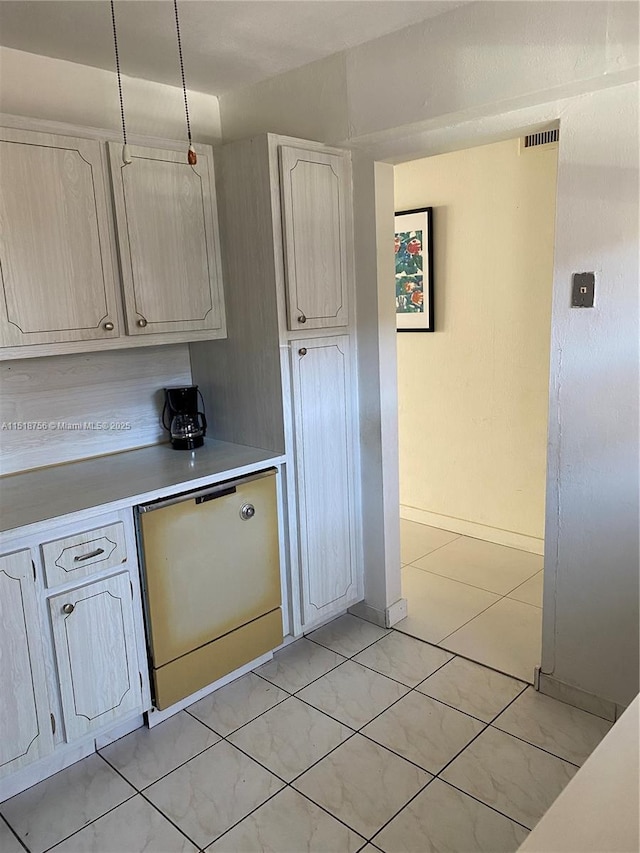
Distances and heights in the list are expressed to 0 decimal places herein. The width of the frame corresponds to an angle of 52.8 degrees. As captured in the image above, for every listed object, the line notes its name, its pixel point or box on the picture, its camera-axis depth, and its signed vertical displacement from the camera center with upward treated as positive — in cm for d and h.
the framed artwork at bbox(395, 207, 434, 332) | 377 +19
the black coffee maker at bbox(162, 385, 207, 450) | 279 -45
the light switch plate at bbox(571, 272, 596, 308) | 210 +2
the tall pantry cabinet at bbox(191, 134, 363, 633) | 251 -16
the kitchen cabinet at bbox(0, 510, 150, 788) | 195 -105
